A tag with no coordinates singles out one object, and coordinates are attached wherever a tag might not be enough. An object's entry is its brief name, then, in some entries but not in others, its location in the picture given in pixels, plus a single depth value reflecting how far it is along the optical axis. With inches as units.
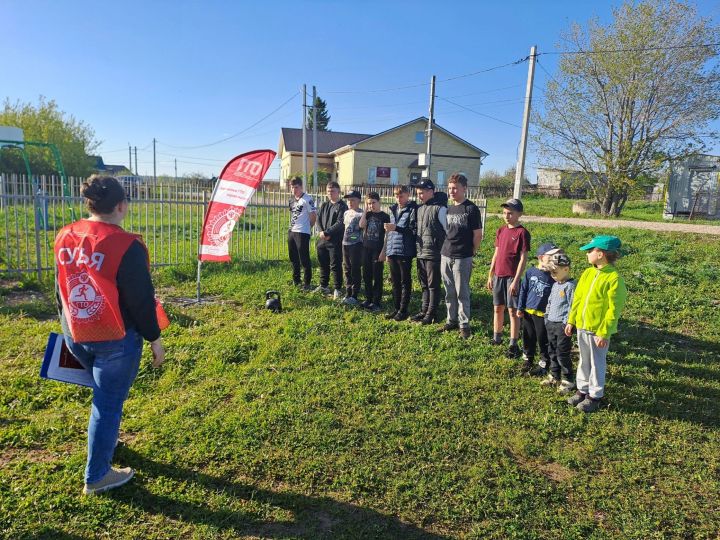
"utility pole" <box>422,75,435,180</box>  731.4
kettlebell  271.7
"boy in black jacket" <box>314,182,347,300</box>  292.4
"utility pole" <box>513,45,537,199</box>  540.4
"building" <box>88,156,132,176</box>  1594.9
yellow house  1498.5
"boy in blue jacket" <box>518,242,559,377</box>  189.2
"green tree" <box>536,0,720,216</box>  689.0
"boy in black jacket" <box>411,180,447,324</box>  240.1
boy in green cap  158.9
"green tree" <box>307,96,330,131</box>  2598.9
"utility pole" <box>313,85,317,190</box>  929.1
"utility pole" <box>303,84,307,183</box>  931.2
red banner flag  264.2
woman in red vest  102.8
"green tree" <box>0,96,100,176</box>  1461.5
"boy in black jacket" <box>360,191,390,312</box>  268.5
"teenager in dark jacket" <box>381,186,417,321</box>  253.1
